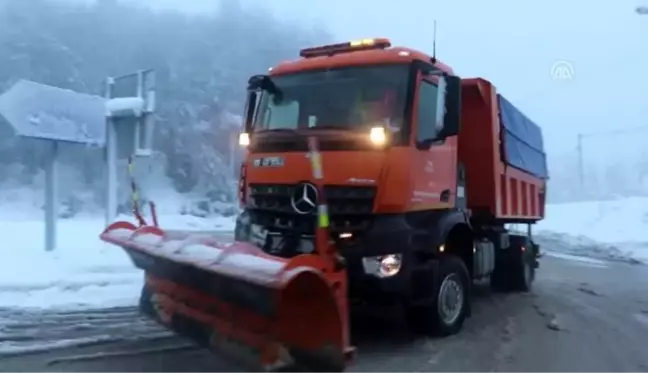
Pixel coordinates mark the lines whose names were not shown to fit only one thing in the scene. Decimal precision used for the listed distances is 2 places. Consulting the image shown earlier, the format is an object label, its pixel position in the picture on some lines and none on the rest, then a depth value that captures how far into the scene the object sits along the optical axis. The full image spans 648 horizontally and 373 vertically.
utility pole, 61.44
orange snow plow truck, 5.36
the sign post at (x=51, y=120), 13.52
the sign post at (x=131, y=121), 14.97
